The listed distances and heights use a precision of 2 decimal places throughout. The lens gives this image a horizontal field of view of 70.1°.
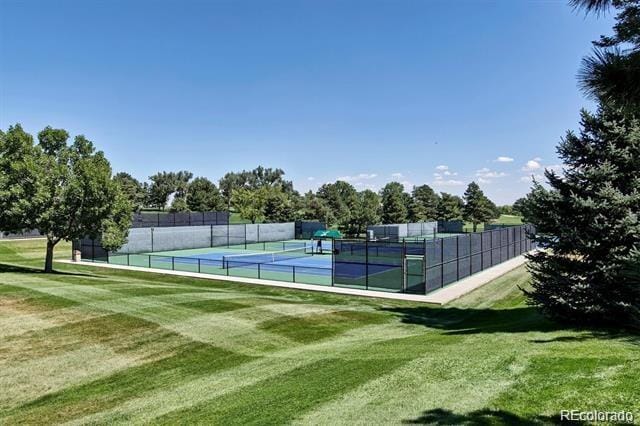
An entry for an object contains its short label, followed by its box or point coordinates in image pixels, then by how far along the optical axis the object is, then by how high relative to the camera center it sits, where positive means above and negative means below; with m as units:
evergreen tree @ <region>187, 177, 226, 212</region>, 101.75 +4.89
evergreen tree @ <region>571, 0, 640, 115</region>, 4.66 +1.59
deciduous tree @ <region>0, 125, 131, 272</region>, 23.95 +1.48
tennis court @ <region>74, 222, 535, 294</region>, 24.92 -2.92
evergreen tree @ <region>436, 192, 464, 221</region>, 96.19 +2.33
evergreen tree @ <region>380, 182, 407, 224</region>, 80.88 +1.72
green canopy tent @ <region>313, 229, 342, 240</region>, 50.28 -1.65
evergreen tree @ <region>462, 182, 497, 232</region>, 91.25 +2.64
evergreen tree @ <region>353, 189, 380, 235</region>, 72.12 +0.38
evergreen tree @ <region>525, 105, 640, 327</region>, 12.29 -0.05
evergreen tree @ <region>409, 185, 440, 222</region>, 92.94 +3.57
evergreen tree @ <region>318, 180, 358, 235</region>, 75.62 +4.23
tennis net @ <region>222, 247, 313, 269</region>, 38.39 -3.41
